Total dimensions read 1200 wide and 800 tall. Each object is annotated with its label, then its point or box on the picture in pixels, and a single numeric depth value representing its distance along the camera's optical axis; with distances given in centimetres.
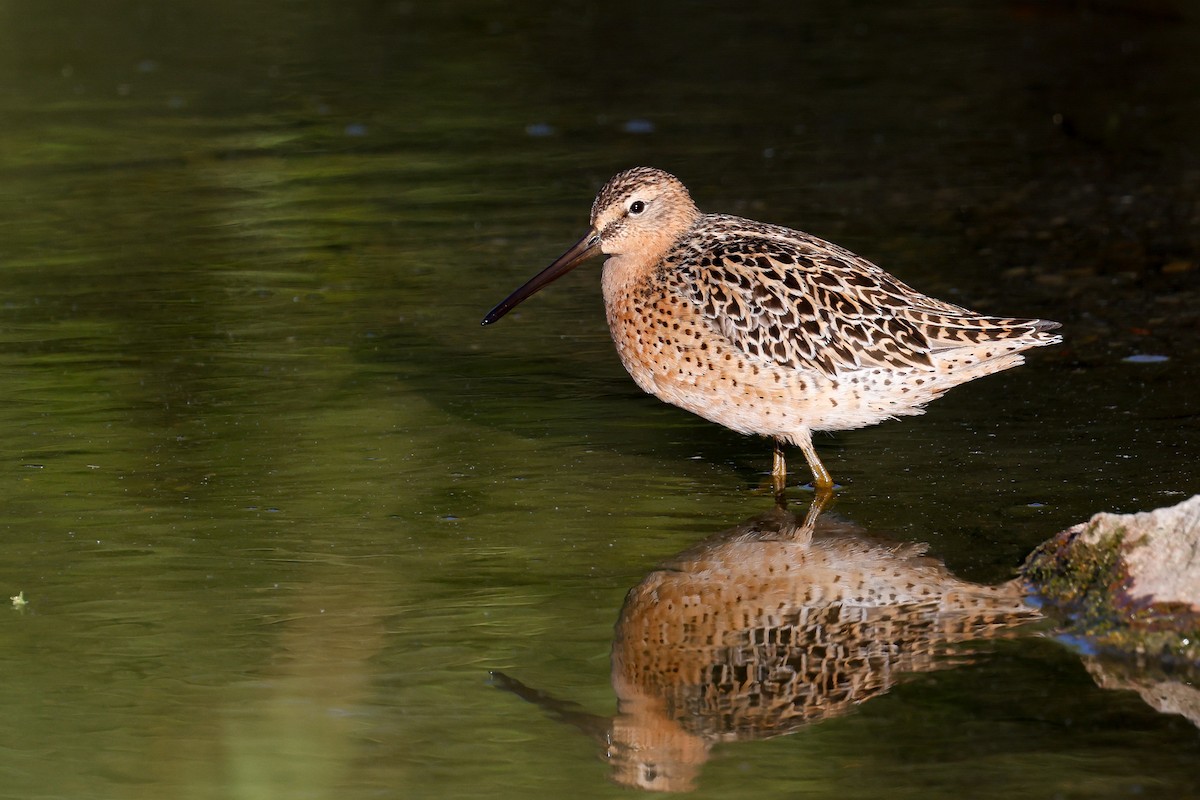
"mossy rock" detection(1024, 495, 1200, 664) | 988
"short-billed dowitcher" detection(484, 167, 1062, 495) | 1306
